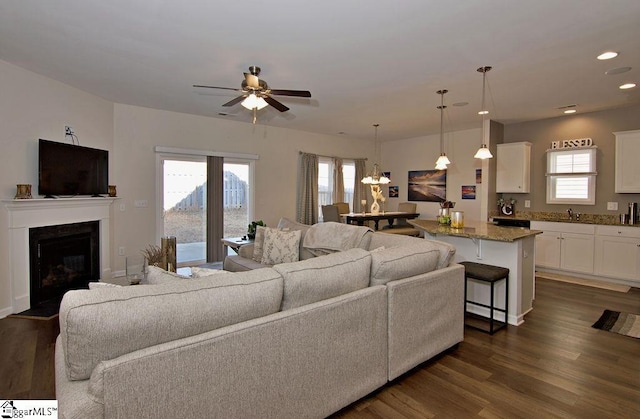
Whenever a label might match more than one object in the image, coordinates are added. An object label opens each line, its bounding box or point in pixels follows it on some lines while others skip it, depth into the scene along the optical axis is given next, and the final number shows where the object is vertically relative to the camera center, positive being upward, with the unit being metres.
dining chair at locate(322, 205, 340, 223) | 6.82 -0.23
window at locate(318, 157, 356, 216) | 8.04 +0.54
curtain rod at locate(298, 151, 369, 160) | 7.53 +1.12
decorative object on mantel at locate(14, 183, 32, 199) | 3.76 +0.09
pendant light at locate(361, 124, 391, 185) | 6.67 +0.47
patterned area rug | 3.33 -1.25
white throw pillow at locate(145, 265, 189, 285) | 1.85 -0.43
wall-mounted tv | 4.05 +0.39
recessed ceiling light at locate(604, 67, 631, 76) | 3.74 +1.53
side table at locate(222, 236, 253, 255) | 4.84 -0.61
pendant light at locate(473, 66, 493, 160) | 3.74 +1.51
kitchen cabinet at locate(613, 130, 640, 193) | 5.00 +0.67
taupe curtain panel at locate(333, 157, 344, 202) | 8.16 +0.54
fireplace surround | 3.76 -0.29
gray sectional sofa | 1.30 -0.68
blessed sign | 5.61 +1.07
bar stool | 3.28 -0.73
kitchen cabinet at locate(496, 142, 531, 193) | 6.14 +0.69
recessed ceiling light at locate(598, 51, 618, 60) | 3.33 +1.52
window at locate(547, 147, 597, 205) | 5.59 +0.50
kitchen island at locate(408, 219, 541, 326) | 3.54 -0.58
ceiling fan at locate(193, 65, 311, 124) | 3.33 +1.14
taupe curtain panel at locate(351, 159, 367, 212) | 8.59 +0.40
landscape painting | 7.87 +0.43
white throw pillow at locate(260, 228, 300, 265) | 4.10 -0.57
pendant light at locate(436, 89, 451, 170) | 4.57 +0.61
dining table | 6.35 -0.29
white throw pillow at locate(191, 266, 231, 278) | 2.04 -0.45
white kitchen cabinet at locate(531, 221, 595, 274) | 5.25 -0.68
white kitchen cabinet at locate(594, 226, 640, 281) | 4.82 -0.70
